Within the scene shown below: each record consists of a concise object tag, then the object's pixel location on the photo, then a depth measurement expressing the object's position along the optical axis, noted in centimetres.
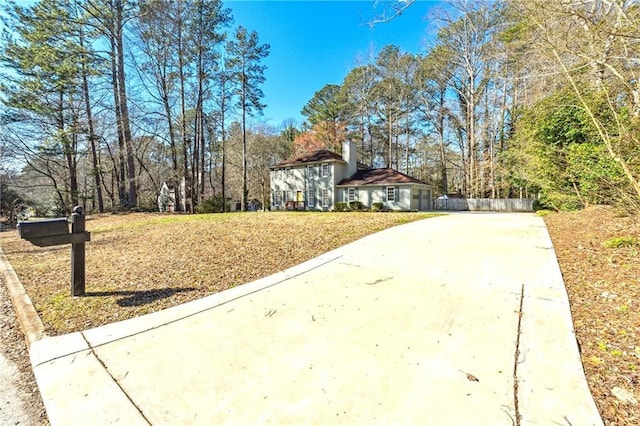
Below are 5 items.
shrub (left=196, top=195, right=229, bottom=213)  1864
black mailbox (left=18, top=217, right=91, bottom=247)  300
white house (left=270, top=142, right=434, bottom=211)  1936
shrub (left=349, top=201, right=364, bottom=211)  1967
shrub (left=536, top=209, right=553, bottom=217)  1228
